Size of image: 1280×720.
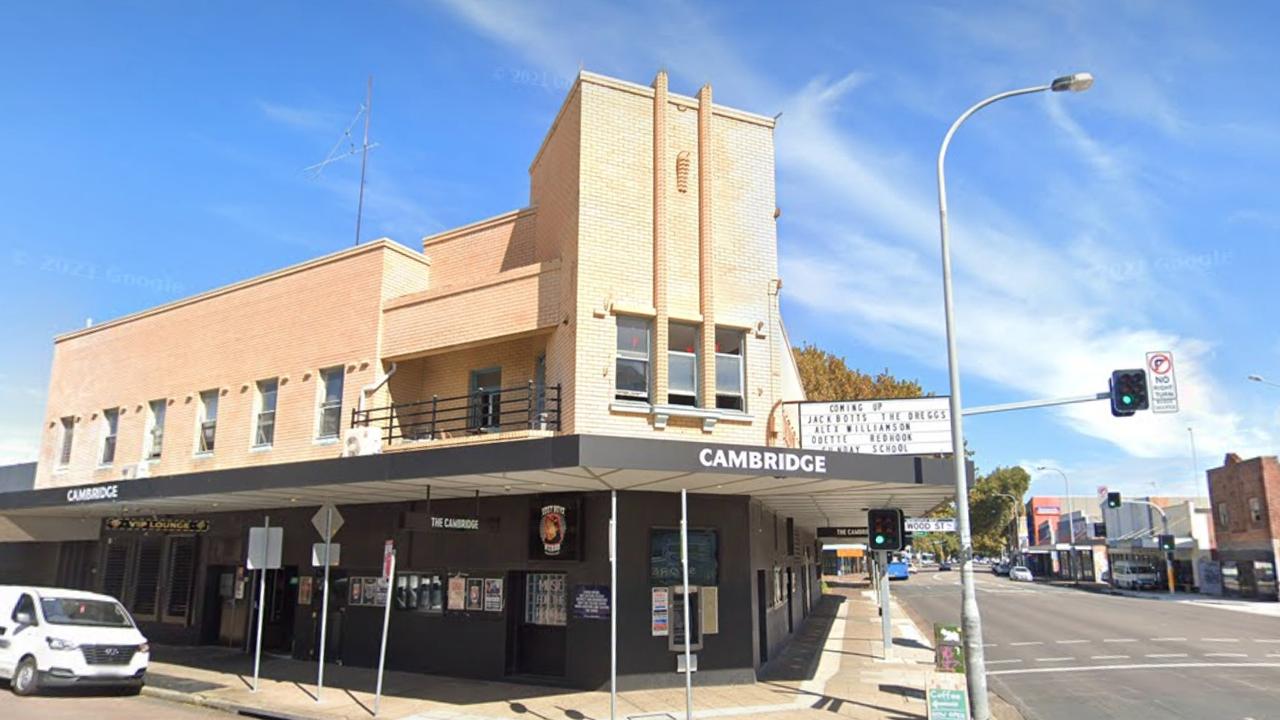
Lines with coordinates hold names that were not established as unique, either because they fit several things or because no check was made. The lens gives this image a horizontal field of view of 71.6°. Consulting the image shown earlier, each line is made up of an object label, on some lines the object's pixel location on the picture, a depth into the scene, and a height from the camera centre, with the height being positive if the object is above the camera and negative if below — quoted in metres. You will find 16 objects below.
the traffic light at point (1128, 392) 13.92 +2.49
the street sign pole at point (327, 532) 15.11 +0.27
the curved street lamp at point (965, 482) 12.59 +1.05
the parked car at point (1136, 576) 59.62 -1.56
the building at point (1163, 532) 56.03 +1.21
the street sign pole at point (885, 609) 21.38 -1.42
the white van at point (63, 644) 14.66 -1.63
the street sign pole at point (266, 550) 15.71 -0.04
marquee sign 18.64 +2.53
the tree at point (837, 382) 49.06 +9.46
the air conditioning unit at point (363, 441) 17.77 +2.10
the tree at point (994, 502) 94.31 +5.37
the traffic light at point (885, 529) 17.62 +0.44
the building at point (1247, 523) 46.19 +1.61
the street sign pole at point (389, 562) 14.19 -0.22
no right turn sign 14.01 +2.64
